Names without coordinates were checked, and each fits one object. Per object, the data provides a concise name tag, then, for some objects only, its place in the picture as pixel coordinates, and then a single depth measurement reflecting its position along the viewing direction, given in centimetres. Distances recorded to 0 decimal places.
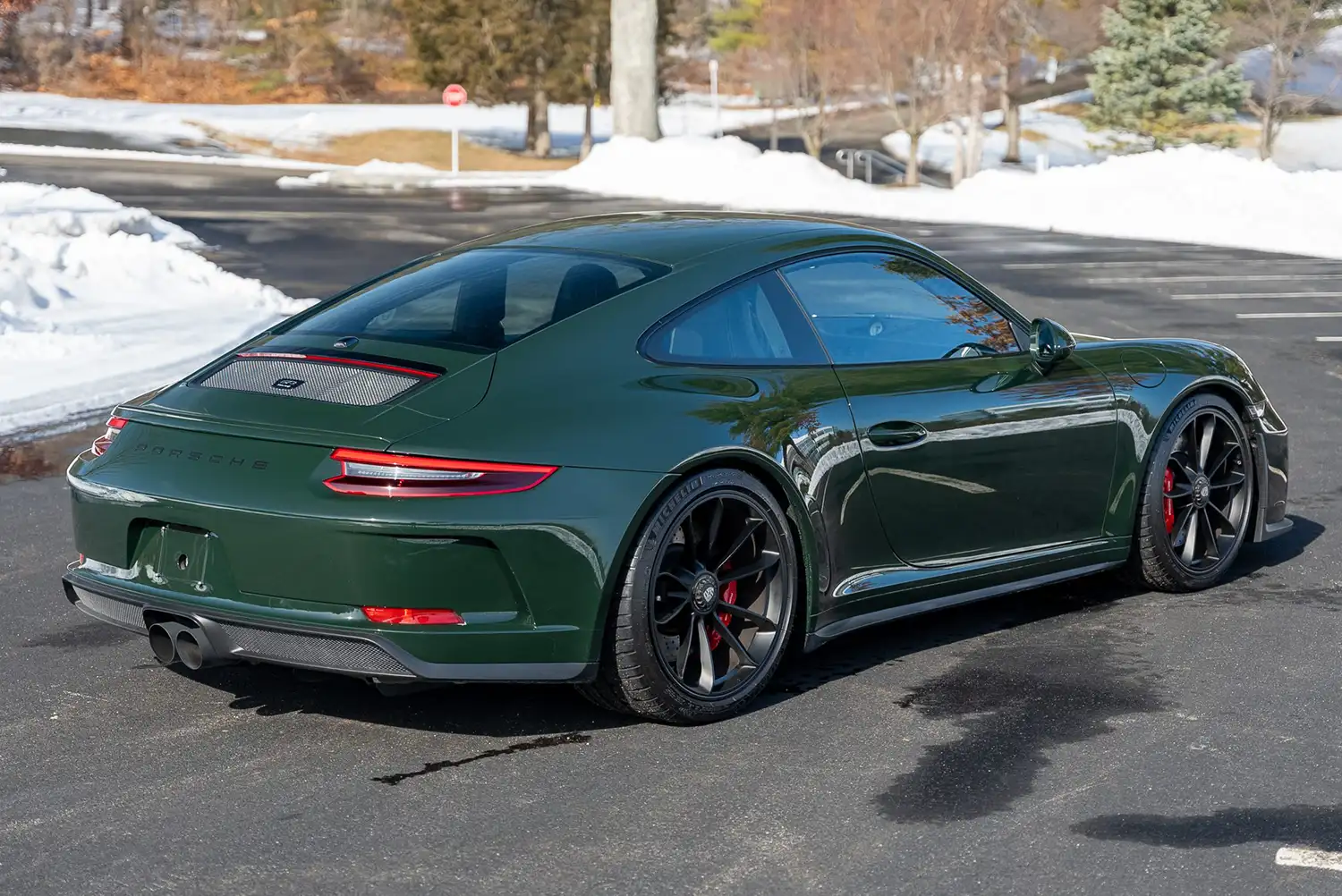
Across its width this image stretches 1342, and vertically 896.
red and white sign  4347
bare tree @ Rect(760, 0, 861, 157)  5553
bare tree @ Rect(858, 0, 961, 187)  4828
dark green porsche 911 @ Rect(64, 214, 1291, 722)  453
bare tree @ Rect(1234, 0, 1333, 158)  4503
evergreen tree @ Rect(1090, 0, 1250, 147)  4859
